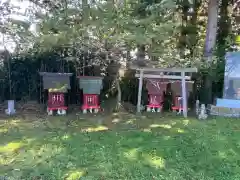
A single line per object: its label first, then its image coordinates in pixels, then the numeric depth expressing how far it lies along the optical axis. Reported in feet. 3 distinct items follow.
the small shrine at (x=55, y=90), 21.97
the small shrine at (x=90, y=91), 22.36
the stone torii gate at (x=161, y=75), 21.68
